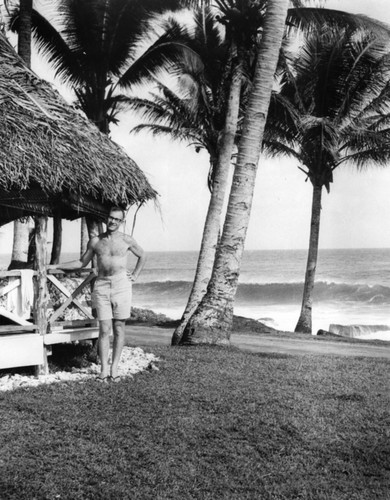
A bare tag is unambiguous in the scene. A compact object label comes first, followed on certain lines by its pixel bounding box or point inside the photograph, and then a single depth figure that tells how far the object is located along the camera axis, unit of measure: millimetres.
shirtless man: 7219
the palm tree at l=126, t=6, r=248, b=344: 12656
